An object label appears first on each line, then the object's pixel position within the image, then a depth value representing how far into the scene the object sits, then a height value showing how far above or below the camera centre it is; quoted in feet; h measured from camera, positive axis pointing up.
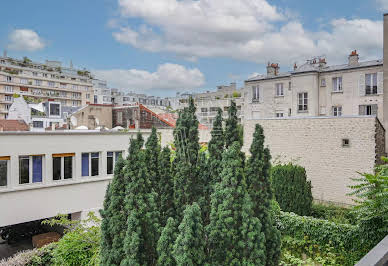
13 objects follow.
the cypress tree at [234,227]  12.61 -4.33
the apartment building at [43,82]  176.35 +33.33
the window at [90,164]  42.91 -5.02
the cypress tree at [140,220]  13.43 -4.35
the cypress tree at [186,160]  15.11 -1.62
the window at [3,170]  35.06 -4.79
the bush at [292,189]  36.45 -7.69
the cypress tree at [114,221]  14.39 -4.67
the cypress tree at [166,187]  15.50 -3.20
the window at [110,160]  45.65 -4.74
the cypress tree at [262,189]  14.19 -3.04
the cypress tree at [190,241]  11.84 -4.70
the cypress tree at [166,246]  12.78 -5.24
